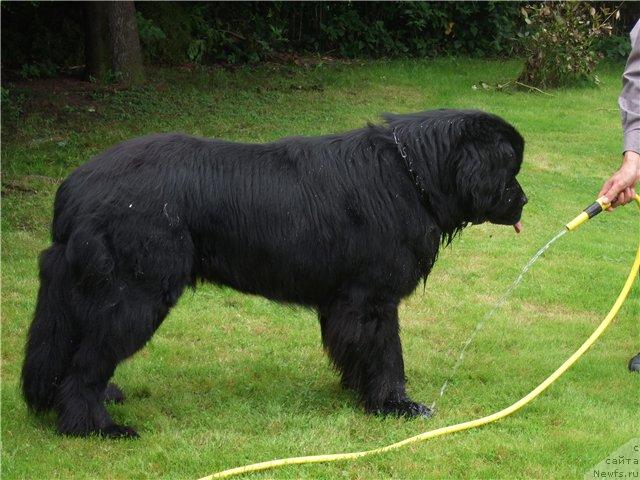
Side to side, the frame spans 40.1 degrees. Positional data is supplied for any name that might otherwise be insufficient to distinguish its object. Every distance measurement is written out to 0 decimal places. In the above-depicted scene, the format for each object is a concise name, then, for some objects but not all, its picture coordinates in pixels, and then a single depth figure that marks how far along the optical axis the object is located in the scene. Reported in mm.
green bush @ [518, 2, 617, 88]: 14641
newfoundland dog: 4406
